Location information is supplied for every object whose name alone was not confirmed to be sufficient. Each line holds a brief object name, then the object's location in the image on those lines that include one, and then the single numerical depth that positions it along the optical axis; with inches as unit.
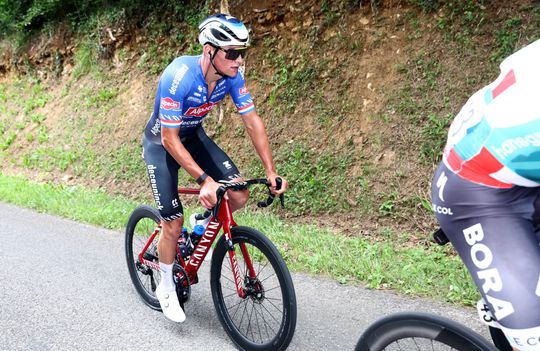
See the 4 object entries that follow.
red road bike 122.8
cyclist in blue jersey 128.2
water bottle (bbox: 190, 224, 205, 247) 145.7
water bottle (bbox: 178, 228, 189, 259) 150.2
